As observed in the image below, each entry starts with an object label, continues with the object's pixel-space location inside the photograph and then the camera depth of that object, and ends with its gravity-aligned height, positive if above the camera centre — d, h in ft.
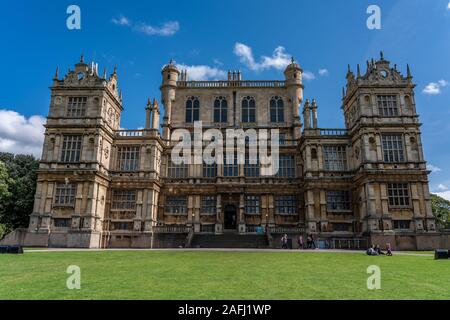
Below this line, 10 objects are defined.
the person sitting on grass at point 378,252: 86.16 -2.78
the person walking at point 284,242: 113.09 -0.66
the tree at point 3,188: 116.49 +16.71
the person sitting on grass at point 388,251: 83.35 -2.43
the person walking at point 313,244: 112.56 -1.25
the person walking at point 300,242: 111.24 -0.60
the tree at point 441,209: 177.17 +17.63
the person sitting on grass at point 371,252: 82.88 -2.72
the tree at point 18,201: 133.49 +14.36
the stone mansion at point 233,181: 117.19 +21.85
